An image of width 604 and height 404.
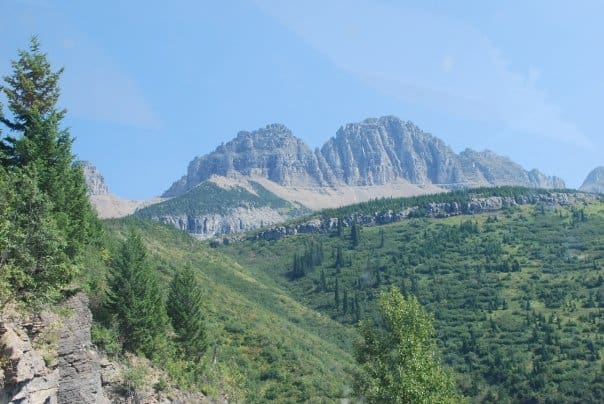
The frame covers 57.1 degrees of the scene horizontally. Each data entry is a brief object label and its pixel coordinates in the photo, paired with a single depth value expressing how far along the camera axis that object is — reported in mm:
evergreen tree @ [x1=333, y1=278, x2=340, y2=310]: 187375
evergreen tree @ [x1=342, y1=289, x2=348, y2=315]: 181250
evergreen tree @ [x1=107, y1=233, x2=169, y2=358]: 40406
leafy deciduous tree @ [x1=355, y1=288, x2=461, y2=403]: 34625
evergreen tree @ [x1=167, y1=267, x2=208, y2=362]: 52938
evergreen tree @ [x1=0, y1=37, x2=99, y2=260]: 35375
